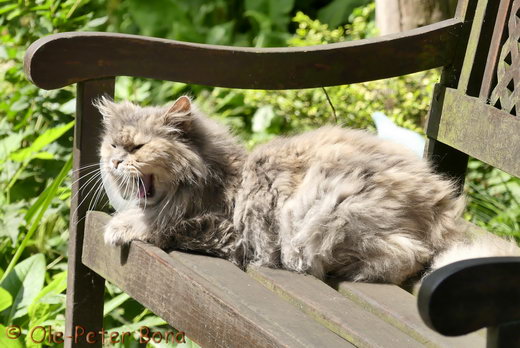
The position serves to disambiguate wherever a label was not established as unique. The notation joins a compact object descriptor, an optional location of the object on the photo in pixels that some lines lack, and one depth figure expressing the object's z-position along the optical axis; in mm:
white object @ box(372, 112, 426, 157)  6004
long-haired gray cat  4273
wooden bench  3639
